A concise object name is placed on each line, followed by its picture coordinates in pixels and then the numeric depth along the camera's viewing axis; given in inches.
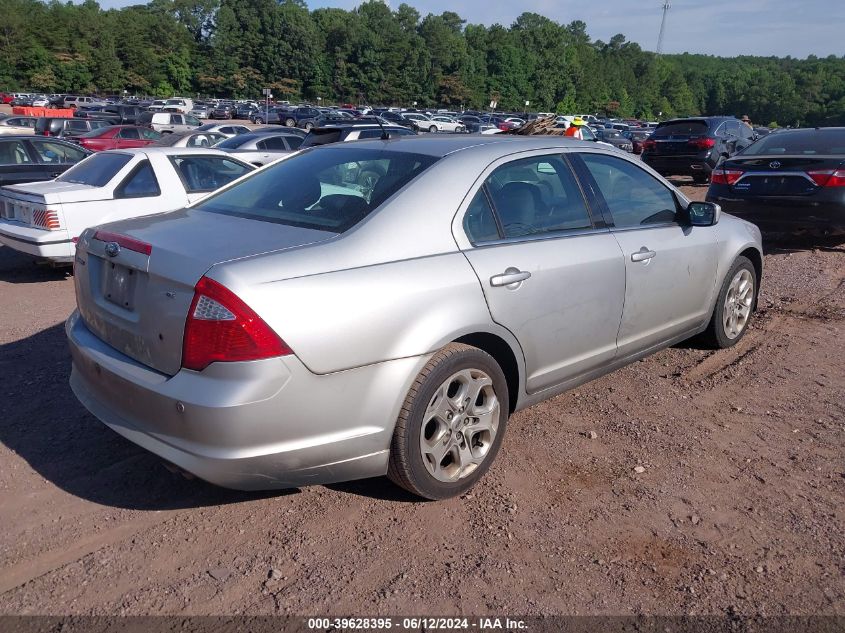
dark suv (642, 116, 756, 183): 650.2
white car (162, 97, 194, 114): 2302.7
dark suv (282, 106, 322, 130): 2005.9
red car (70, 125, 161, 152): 753.6
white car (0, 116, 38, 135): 1022.0
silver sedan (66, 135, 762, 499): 109.7
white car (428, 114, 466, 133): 1929.1
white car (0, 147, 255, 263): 297.0
